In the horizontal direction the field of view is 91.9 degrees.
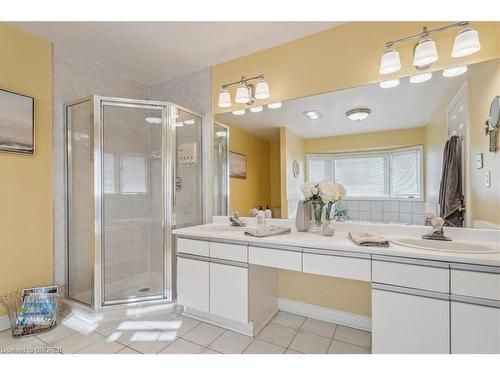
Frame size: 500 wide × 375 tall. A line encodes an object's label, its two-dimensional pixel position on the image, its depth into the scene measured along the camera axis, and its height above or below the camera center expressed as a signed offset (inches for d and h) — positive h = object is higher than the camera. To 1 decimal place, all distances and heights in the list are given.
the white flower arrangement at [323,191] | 72.0 -1.6
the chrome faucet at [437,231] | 60.3 -11.7
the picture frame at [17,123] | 74.7 +21.0
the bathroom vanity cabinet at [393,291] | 45.3 -23.5
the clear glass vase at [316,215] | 74.6 -9.1
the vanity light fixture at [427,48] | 56.4 +34.1
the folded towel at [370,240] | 55.7 -13.0
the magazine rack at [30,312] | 73.7 -38.6
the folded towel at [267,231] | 70.1 -13.5
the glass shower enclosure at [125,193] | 86.5 -2.4
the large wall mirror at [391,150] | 60.3 +11.0
